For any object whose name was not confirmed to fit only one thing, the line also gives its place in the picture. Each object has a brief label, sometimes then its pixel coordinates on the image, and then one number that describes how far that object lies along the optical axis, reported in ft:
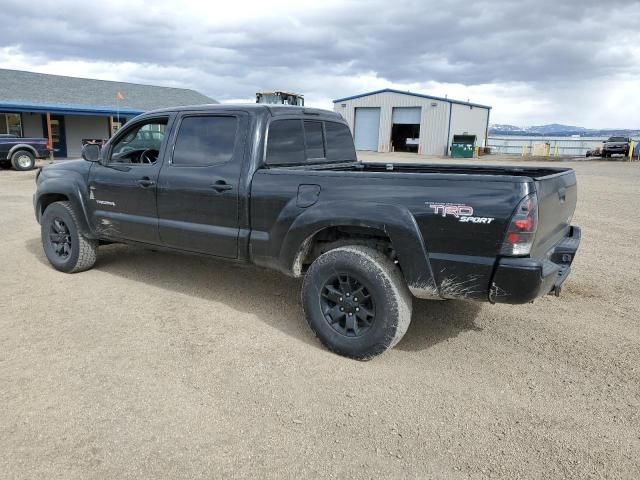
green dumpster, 119.03
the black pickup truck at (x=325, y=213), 10.50
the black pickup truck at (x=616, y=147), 113.29
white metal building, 126.31
